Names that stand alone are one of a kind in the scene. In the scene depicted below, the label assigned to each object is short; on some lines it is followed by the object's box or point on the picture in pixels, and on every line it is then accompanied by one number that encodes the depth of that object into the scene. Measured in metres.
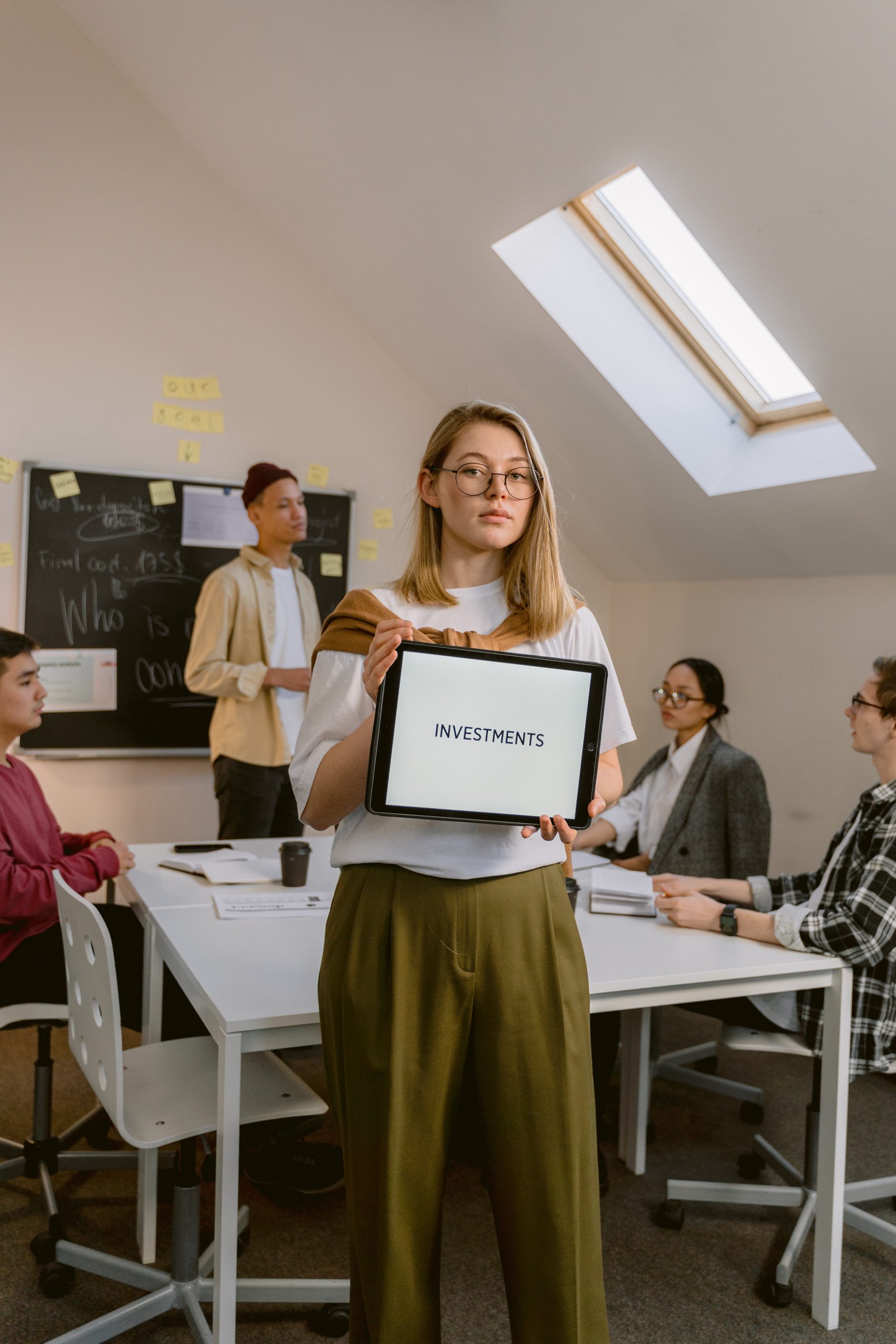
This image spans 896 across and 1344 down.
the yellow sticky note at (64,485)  3.72
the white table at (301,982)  1.51
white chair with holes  1.66
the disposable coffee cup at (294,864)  2.36
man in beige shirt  3.49
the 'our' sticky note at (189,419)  3.90
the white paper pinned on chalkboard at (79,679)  3.75
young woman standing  1.29
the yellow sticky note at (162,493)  3.88
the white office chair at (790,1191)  2.13
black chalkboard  3.73
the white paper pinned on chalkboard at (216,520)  3.96
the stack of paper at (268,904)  2.14
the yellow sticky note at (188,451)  3.94
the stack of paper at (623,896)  2.28
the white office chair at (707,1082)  2.85
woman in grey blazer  2.88
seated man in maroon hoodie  2.16
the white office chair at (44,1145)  2.15
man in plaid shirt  1.96
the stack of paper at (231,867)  2.44
